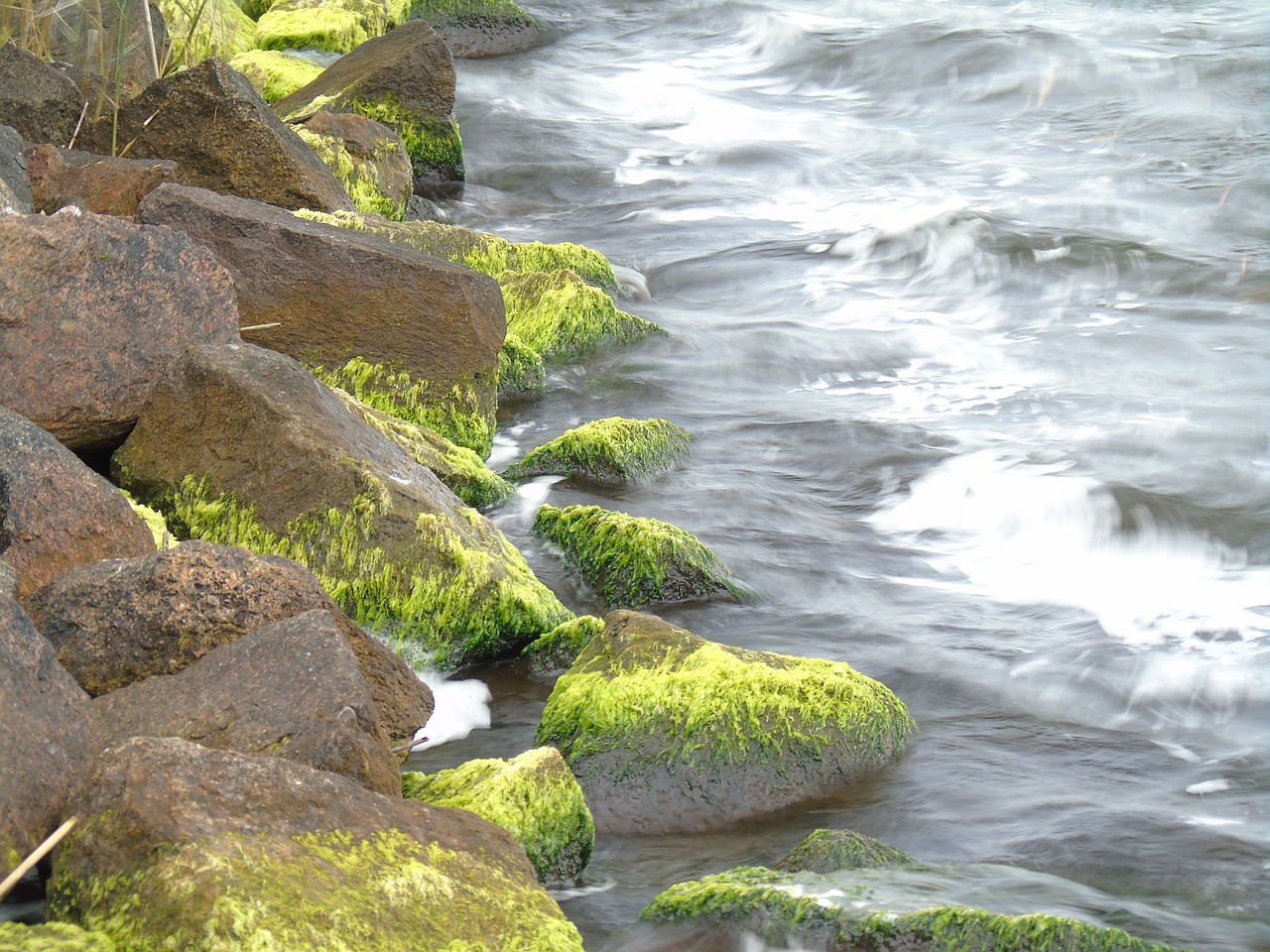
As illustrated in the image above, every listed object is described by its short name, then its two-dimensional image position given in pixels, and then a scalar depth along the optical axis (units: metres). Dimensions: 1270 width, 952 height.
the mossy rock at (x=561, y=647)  8.73
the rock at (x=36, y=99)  13.20
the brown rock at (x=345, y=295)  10.88
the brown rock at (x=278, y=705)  5.72
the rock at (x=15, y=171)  10.28
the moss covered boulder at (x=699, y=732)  7.33
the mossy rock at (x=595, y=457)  11.72
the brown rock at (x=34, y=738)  5.10
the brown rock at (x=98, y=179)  11.67
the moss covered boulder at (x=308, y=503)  8.41
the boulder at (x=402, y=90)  18.30
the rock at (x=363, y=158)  15.99
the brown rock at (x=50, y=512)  6.76
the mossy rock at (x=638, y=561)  9.74
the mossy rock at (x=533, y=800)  6.37
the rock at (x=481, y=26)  27.22
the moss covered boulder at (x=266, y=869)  4.67
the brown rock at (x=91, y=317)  8.25
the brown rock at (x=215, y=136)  13.10
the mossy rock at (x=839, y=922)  5.68
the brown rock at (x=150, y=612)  6.41
